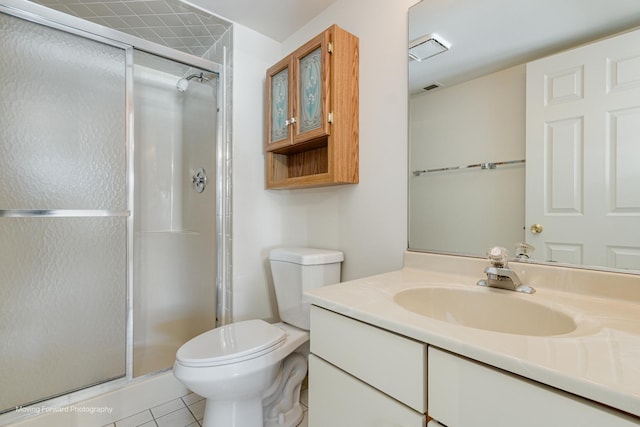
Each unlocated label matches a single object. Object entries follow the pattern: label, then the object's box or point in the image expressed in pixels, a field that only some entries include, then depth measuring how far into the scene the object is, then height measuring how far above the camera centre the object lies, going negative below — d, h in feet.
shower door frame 4.42 +1.37
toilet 3.55 -1.89
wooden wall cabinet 4.50 +1.75
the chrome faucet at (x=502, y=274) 2.83 -0.60
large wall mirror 2.60 +0.89
